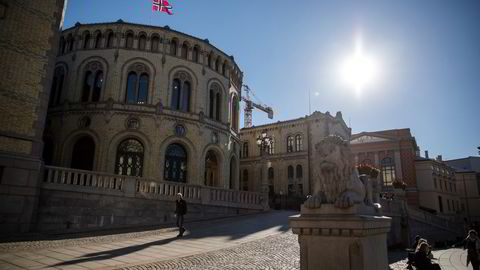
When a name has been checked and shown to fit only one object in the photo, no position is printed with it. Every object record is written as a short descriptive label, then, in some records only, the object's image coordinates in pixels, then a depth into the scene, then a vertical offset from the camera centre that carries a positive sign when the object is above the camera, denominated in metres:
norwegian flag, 26.56 +15.25
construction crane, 75.69 +21.48
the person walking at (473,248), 11.19 -1.39
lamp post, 23.56 +2.17
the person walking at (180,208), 13.58 -0.35
